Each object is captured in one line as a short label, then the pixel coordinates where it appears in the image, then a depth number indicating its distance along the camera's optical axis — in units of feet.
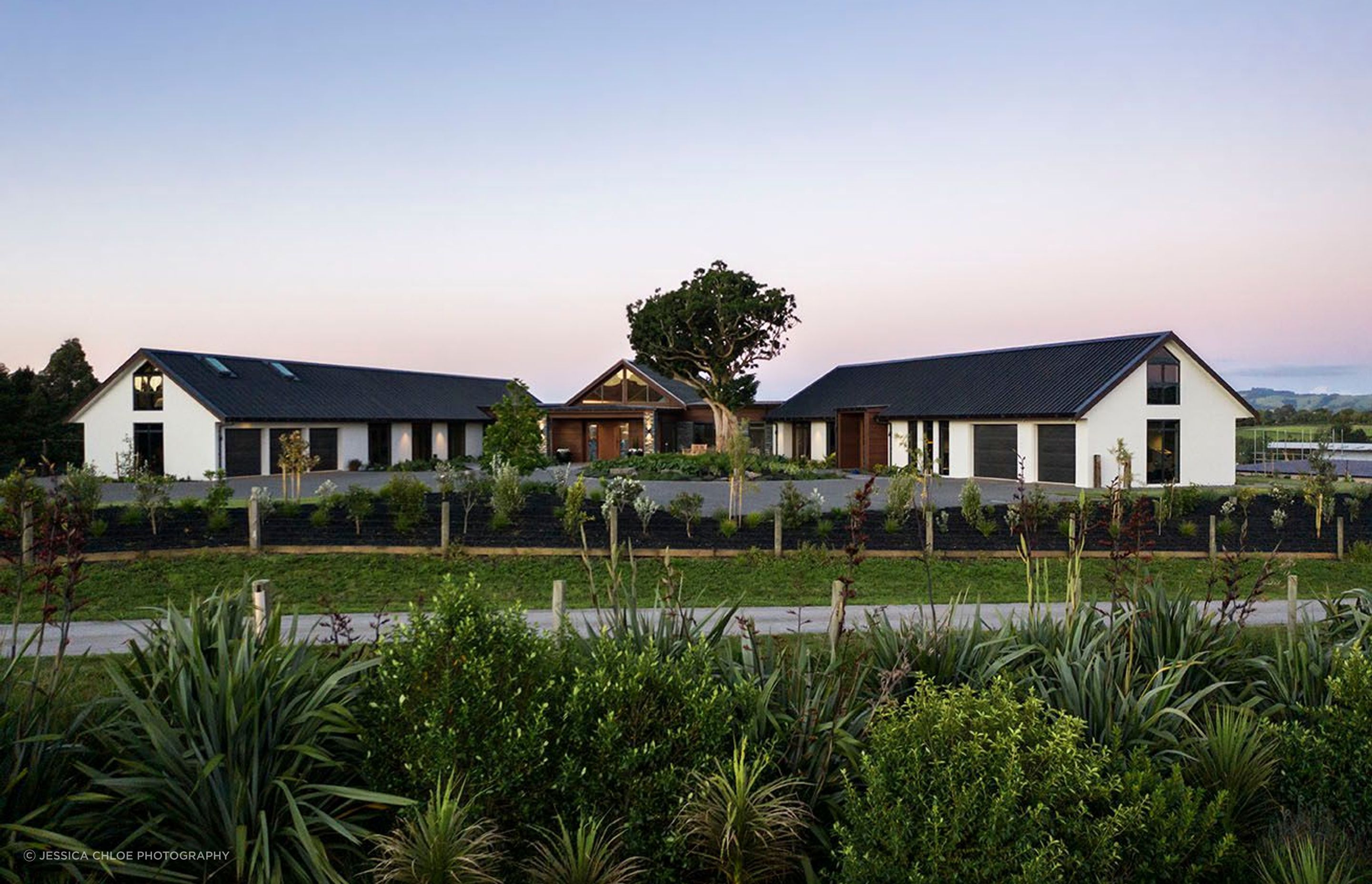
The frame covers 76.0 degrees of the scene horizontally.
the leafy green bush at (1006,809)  12.86
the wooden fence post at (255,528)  51.44
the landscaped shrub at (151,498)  56.59
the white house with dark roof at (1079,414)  99.50
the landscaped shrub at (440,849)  12.44
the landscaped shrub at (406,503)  55.67
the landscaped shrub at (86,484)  56.70
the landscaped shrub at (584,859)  13.12
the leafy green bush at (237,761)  13.10
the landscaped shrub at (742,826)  13.73
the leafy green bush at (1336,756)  16.35
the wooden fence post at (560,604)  18.53
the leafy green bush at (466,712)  13.80
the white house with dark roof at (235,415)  108.27
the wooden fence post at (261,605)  18.02
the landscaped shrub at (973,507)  60.23
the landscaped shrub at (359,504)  56.59
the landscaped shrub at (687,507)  57.77
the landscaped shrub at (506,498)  58.23
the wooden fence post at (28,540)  44.73
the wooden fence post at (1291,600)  23.48
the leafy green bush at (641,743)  14.14
